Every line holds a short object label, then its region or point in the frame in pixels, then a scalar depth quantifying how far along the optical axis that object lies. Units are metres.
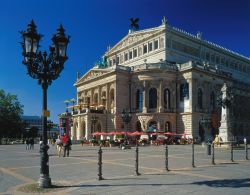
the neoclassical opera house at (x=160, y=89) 42.69
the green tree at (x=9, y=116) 55.51
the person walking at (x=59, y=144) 18.09
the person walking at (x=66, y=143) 17.82
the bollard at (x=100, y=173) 8.66
